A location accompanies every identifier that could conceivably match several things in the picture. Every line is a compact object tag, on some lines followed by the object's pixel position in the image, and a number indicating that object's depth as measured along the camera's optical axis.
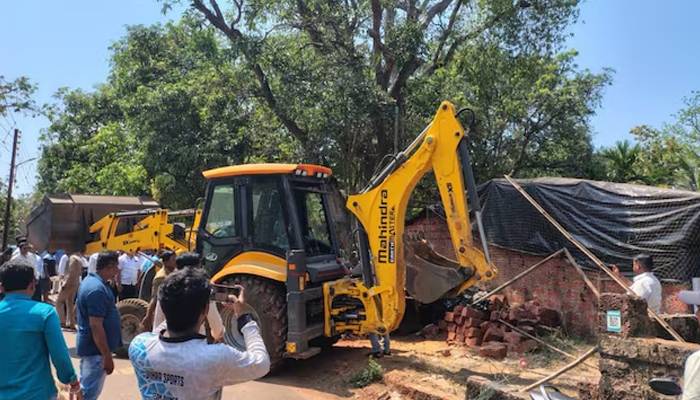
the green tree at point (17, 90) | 14.27
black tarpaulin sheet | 8.17
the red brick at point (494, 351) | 8.05
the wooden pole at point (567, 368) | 4.27
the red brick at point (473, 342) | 8.70
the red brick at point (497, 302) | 9.26
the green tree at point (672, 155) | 17.65
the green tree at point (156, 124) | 18.58
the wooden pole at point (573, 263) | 8.44
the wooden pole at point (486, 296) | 8.54
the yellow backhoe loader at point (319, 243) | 7.26
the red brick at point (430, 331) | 9.39
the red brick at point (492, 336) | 8.63
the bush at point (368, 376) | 7.19
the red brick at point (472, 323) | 8.79
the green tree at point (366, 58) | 12.45
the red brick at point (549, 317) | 9.15
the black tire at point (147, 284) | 8.90
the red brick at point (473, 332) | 8.73
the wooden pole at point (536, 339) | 7.64
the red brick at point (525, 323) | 8.85
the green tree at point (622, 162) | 18.97
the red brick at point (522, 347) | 8.31
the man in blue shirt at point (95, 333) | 4.31
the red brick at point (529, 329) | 8.78
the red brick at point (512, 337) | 8.40
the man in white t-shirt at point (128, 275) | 10.91
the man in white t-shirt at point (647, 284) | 6.38
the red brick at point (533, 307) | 9.14
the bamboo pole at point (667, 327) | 4.63
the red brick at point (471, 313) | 8.83
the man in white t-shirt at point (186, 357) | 2.46
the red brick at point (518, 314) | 8.93
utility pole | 17.30
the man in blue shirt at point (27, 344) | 3.32
